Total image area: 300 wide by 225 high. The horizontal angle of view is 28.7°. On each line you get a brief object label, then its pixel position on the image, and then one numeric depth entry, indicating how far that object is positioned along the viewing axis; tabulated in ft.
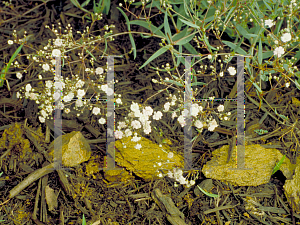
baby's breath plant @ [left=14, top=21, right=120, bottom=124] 5.04
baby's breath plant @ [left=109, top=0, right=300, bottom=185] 4.81
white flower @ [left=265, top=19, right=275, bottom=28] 4.67
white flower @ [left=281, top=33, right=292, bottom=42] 4.72
